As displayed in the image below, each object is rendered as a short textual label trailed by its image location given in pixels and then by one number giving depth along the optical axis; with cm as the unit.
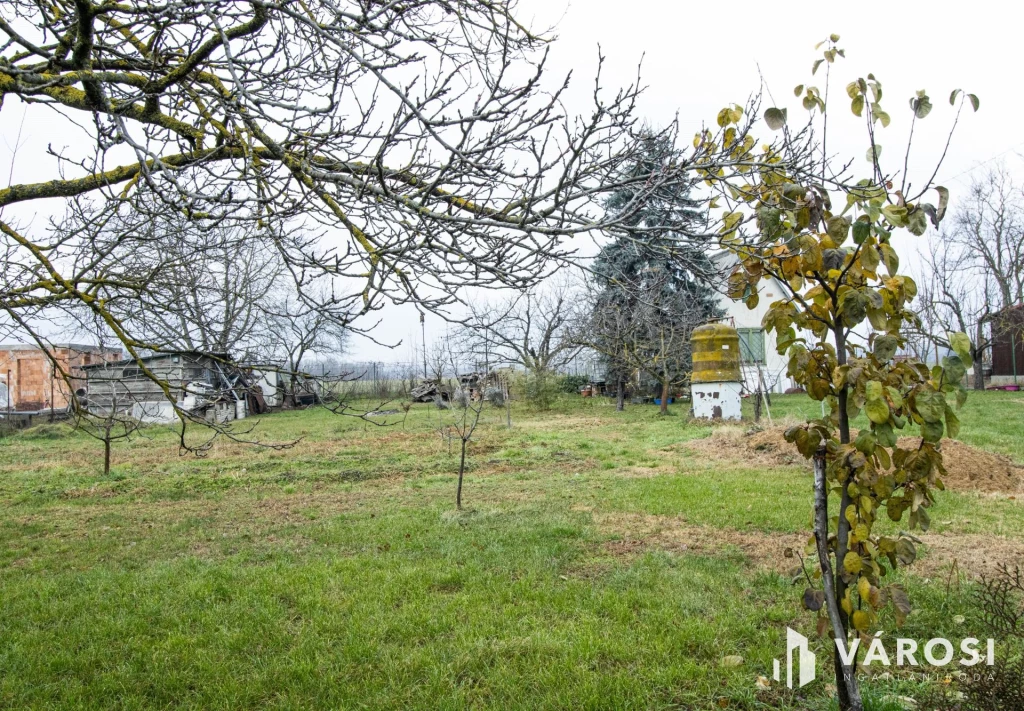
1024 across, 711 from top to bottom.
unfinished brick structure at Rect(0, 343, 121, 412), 2306
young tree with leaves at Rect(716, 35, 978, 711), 212
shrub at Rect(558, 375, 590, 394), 2823
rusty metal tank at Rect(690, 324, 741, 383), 1535
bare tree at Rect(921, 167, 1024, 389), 2288
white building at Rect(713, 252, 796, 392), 2504
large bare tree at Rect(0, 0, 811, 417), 255
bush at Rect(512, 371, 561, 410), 2281
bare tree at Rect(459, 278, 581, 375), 2191
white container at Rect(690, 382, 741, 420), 1532
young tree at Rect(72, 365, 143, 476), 415
